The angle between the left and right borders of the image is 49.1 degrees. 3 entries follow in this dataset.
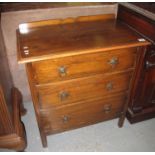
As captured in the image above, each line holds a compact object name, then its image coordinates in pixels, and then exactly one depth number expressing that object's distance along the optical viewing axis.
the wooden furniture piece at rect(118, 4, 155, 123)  1.18
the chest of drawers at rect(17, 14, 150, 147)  0.99
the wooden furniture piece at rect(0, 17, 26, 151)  1.11
